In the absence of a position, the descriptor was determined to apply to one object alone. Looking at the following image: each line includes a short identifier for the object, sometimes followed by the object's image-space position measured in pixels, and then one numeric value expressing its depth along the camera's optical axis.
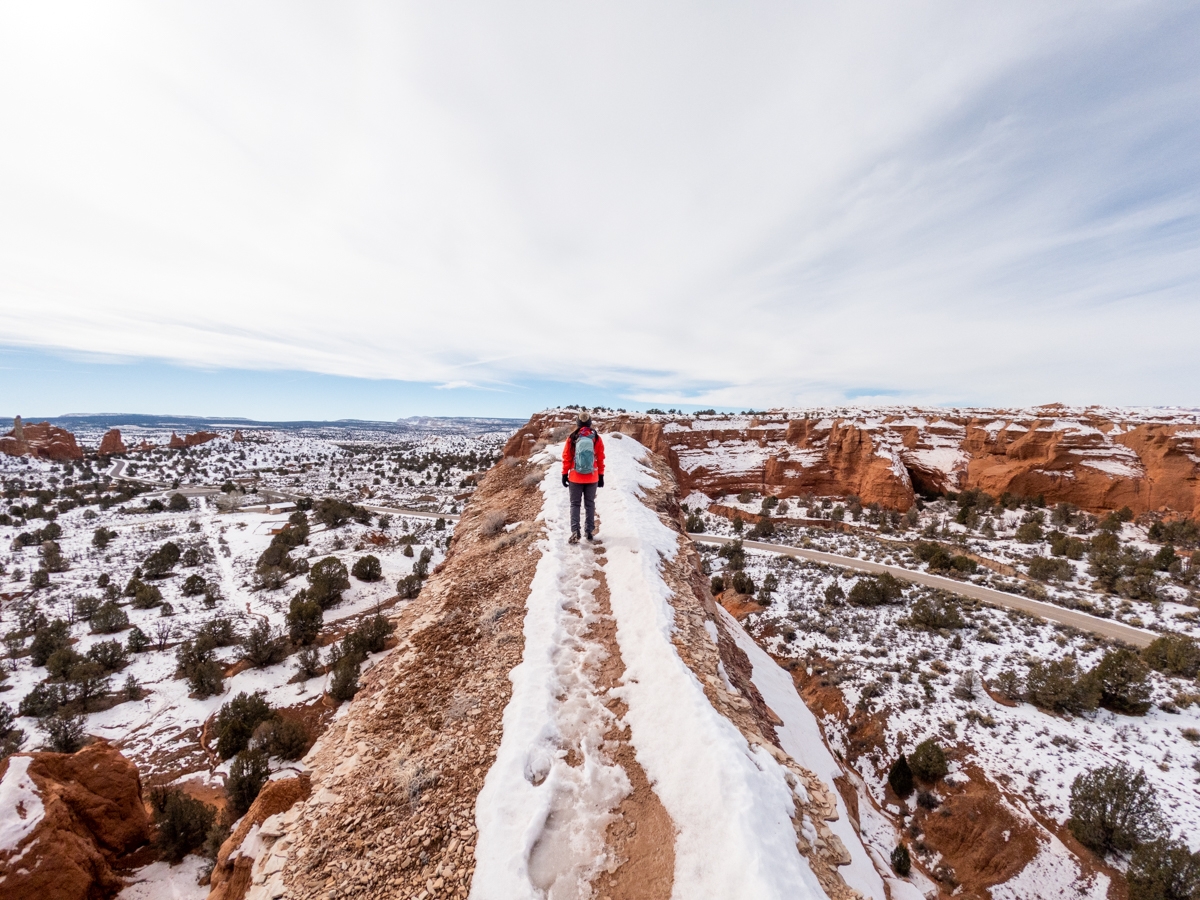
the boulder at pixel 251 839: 3.35
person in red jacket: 7.80
